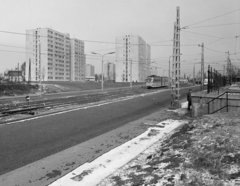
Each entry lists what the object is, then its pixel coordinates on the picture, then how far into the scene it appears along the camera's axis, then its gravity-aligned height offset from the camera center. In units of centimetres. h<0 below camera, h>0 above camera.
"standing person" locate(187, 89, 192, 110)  1754 -116
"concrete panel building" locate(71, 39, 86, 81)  12169 +1436
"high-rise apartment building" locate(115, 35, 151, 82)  11950 +1650
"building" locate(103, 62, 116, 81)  19488 +1431
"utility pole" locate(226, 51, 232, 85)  4393 +504
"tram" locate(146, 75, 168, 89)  5255 +119
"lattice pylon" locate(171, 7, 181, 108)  1808 +199
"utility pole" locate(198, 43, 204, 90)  3828 +364
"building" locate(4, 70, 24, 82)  7098 +408
